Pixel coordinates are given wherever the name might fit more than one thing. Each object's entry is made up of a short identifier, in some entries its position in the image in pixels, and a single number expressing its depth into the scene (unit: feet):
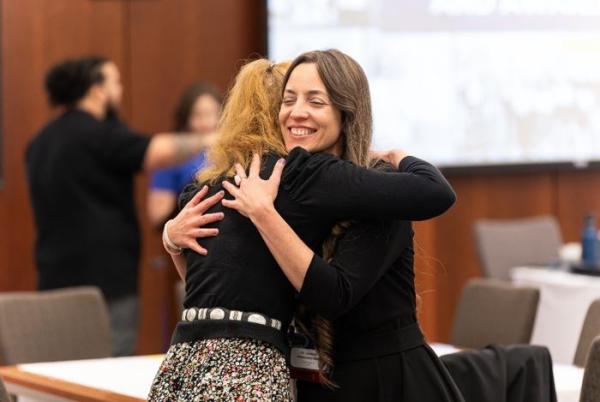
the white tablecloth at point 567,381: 17.60
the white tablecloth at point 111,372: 17.42
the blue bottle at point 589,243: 31.31
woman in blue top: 31.65
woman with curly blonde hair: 13.46
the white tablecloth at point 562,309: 28.85
